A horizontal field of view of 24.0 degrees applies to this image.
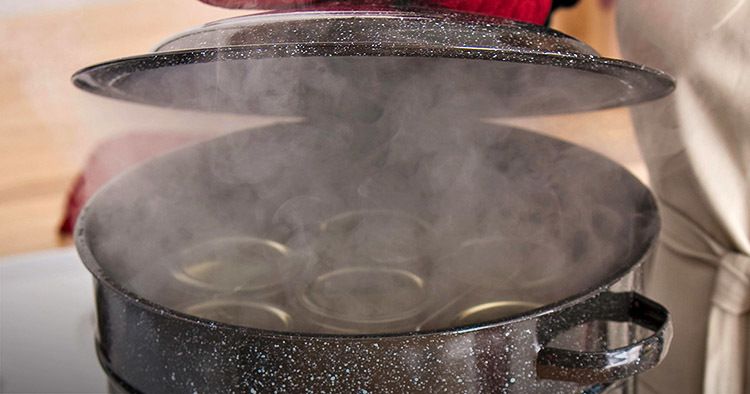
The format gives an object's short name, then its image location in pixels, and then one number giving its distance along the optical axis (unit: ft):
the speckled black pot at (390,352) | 2.96
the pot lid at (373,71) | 2.94
